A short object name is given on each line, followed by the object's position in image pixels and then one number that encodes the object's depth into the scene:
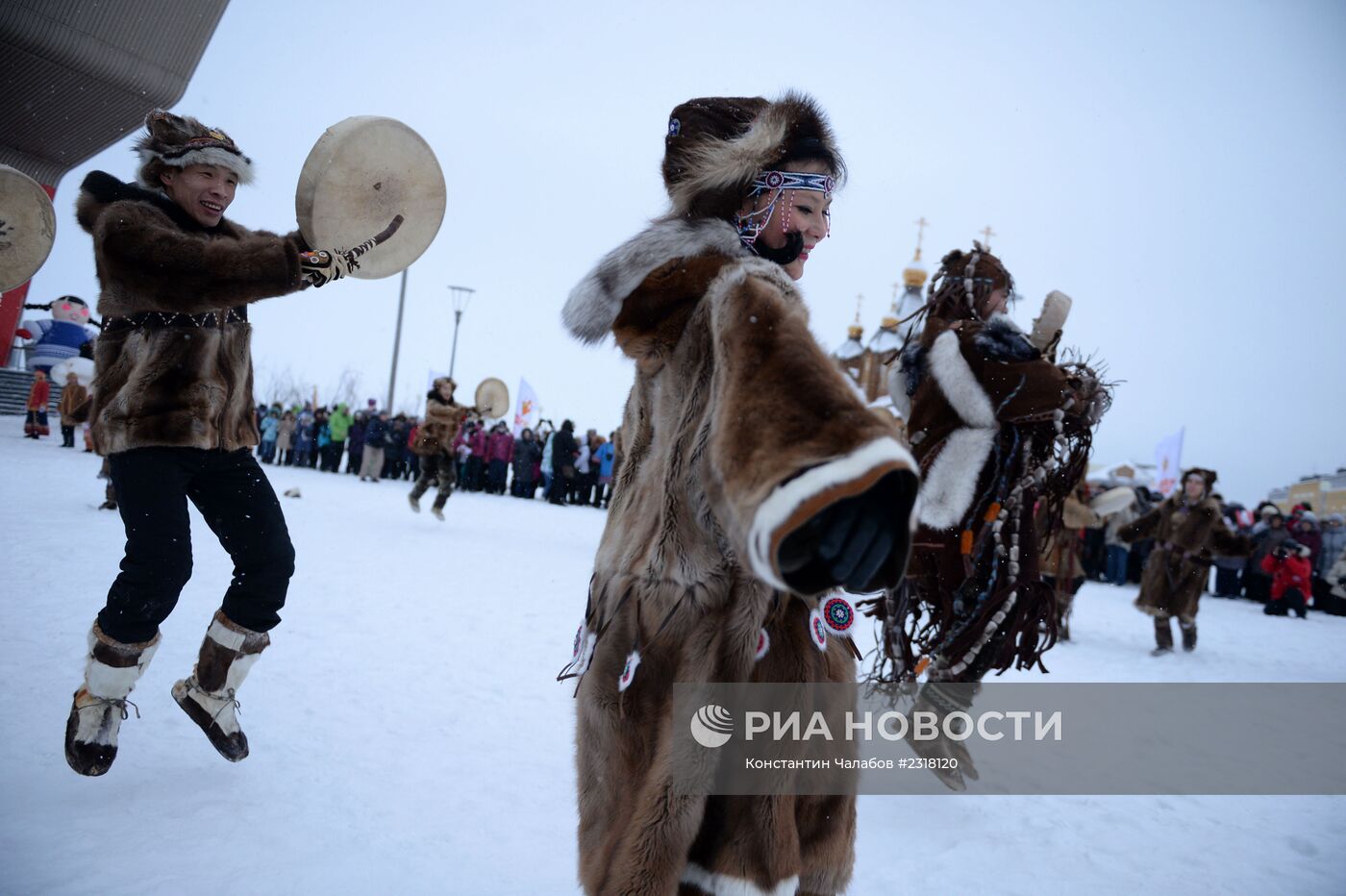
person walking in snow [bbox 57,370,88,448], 13.23
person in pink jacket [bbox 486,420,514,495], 20.72
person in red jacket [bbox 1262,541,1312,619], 13.57
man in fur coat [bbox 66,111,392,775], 2.58
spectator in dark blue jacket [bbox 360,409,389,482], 19.31
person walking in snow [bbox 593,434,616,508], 19.88
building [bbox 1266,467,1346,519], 19.67
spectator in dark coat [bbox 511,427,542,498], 20.31
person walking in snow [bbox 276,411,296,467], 21.83
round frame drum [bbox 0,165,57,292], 4.31
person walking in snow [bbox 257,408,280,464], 21.45
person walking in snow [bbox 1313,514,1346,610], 15.15
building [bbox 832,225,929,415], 28.78
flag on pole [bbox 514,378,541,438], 22.20
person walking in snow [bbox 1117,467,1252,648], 8.28
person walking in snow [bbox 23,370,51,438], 16.45
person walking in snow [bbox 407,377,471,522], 11.59
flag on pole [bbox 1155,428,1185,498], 14.55
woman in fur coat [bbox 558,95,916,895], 1.13
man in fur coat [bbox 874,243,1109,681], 3.38
